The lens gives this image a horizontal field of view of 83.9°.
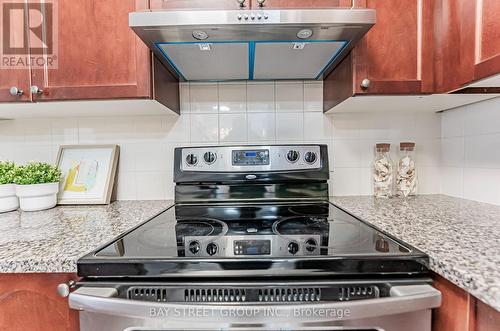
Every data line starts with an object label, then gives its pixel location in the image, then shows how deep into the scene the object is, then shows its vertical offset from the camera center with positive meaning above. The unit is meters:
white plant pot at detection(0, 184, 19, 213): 1.10 -0.16
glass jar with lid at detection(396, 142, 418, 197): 1.26 -0.08
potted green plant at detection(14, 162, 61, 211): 1.09 -0.11
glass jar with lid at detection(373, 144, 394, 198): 1.25 -0.07
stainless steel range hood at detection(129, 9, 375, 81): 0.77 +0.37
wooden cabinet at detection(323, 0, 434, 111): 0.95 +0.36
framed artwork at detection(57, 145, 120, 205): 1.25 -0.06
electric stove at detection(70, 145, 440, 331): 0.54 -0.26
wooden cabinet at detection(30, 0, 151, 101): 0.96 +0.36
